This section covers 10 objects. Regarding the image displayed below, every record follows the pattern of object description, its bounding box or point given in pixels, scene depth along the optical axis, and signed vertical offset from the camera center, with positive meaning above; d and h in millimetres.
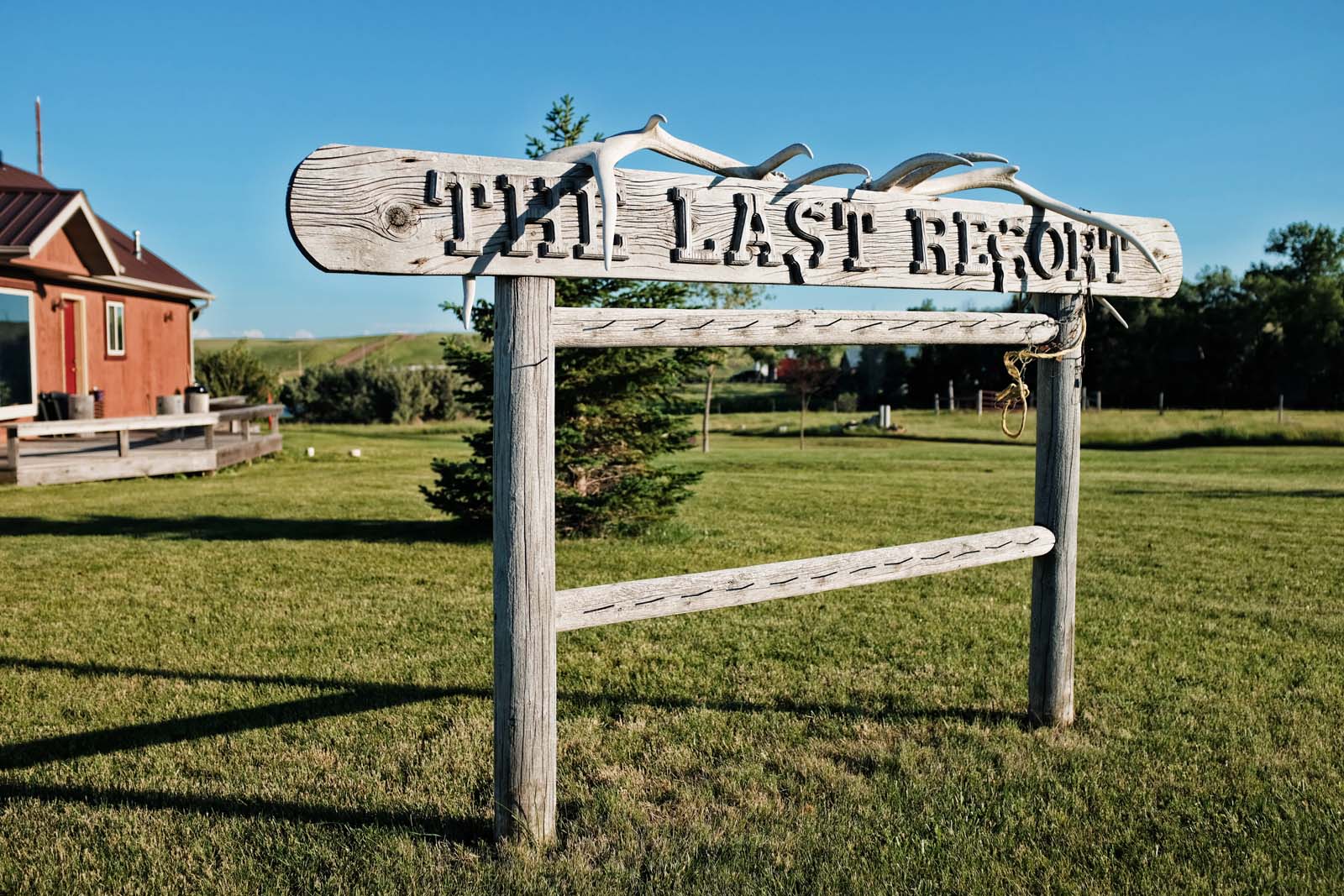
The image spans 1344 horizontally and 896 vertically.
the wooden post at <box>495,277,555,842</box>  3672 -613
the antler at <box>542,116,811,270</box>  3617 +901
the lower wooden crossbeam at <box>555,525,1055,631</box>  3916 -796
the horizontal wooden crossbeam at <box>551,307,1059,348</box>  3820 +264
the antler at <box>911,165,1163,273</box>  4613 +936
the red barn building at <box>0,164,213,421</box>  18266 +1664
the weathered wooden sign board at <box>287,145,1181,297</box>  3504 +631
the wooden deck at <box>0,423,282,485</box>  16344 -1178
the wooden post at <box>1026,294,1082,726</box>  5098 -706
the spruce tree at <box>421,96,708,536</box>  10773 -391
